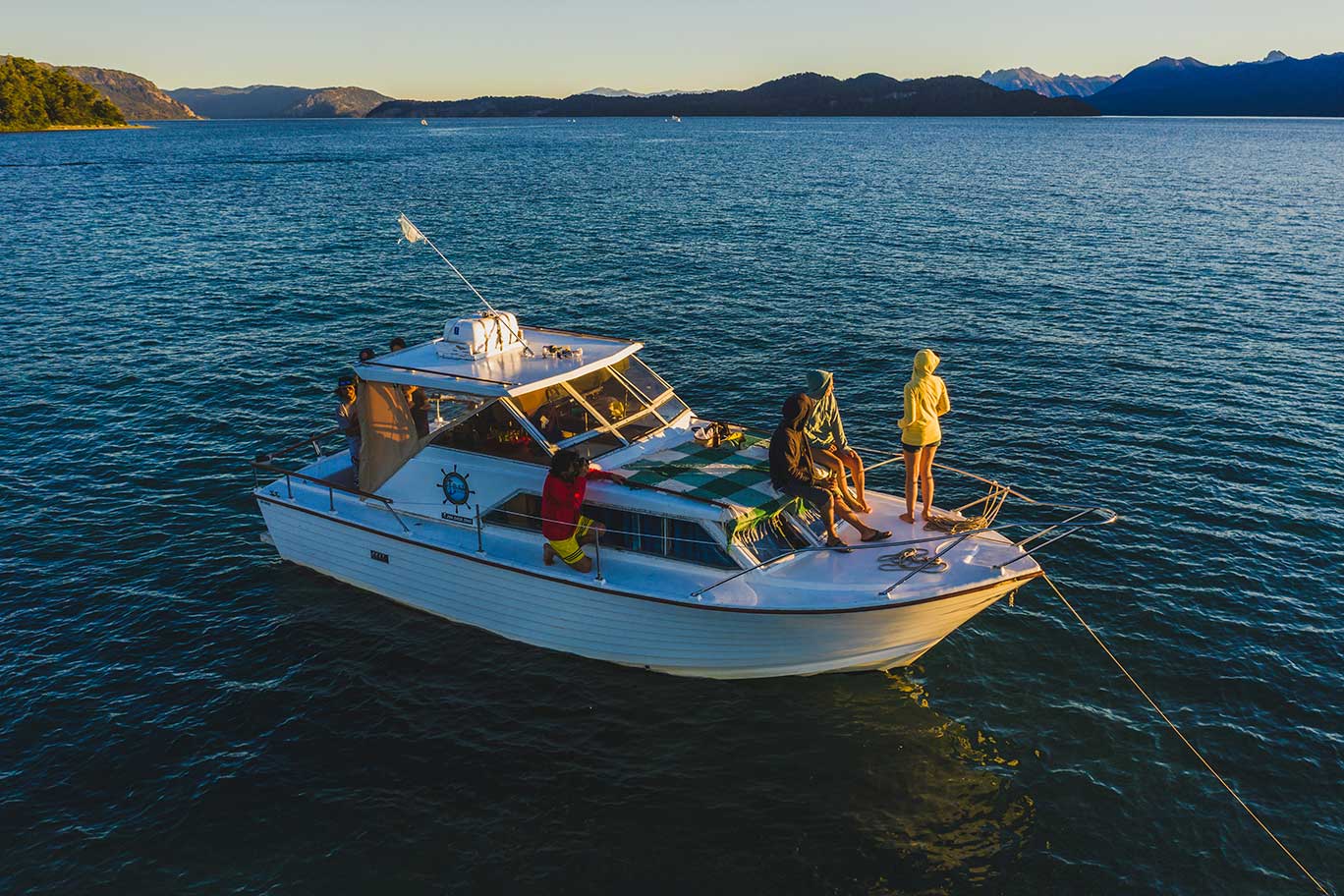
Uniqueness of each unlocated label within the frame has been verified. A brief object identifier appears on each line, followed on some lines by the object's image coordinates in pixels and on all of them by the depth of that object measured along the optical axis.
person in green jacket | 12.37
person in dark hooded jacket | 11.91
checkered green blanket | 11.95
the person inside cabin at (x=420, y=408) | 14.13
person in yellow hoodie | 12.26
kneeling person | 12.03
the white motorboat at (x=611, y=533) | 11.53
